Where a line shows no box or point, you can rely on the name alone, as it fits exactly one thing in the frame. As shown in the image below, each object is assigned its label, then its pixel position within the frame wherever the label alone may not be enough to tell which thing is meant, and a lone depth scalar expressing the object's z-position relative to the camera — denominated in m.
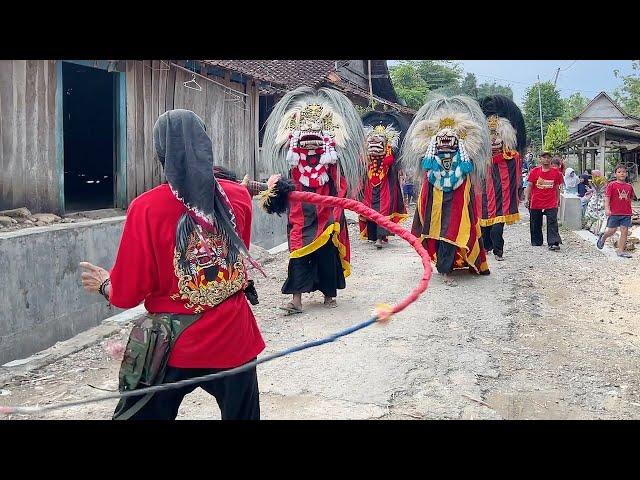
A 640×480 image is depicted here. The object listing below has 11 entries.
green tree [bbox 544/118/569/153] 27.42
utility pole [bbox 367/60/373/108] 21.44
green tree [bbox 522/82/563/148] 37.16
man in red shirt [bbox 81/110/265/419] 2.61
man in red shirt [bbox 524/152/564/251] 10.67
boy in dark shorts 9.99
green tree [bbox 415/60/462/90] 37.09
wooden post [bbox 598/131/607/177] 19.02
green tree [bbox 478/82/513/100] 58.45
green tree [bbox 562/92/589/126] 63.97
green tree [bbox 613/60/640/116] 34.74
